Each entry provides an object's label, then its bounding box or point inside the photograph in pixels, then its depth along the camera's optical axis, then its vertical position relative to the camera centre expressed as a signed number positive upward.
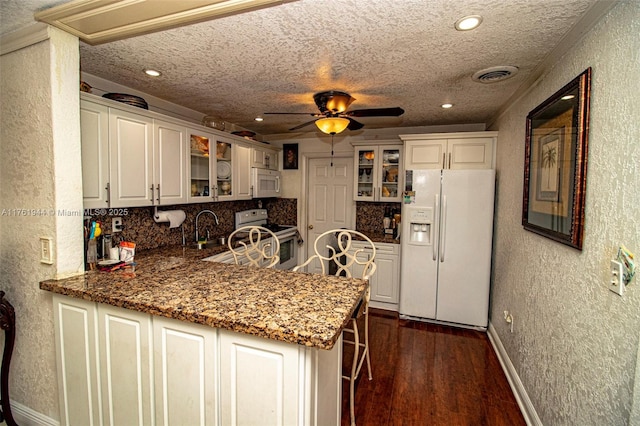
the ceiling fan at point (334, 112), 2.42 +0.74
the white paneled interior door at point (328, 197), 4.43 +0.01
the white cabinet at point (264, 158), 3.93 +0.56
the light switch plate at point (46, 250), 1.62 -0.31
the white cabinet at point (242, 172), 3.55 +0.31
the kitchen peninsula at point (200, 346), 1.15 -0.67
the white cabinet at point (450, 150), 3.24 +0.56
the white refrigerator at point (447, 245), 3.11 -0.51
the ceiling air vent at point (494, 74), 2.00 +0.90
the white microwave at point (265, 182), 3.92 +0.21
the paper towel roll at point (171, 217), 2.78 -0.20
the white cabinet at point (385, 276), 3.63 -0.97
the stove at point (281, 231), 4.07 -0.49
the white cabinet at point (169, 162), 2.51 +0.31
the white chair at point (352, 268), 1.87 -0.85
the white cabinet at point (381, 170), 3.84 +0.38
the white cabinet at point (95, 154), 1.95 +0.29
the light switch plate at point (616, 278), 1.11 -0.30
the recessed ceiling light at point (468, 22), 1.43 +0.89
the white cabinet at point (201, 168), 2.90 +0.30
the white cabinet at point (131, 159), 2.15 +0.29
